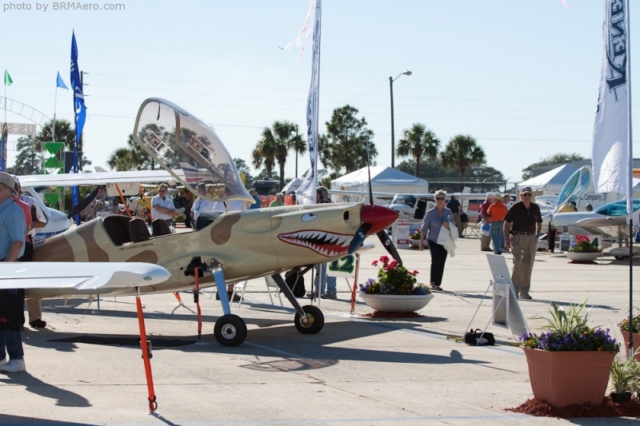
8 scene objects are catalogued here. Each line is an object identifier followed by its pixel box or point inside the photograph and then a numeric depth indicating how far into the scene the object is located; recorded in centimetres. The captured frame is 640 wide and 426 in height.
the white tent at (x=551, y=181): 4750
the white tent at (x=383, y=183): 4712
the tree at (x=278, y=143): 7181
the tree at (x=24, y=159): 8718
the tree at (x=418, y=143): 7369
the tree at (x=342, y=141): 7312
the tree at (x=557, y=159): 13449
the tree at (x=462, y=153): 7588
